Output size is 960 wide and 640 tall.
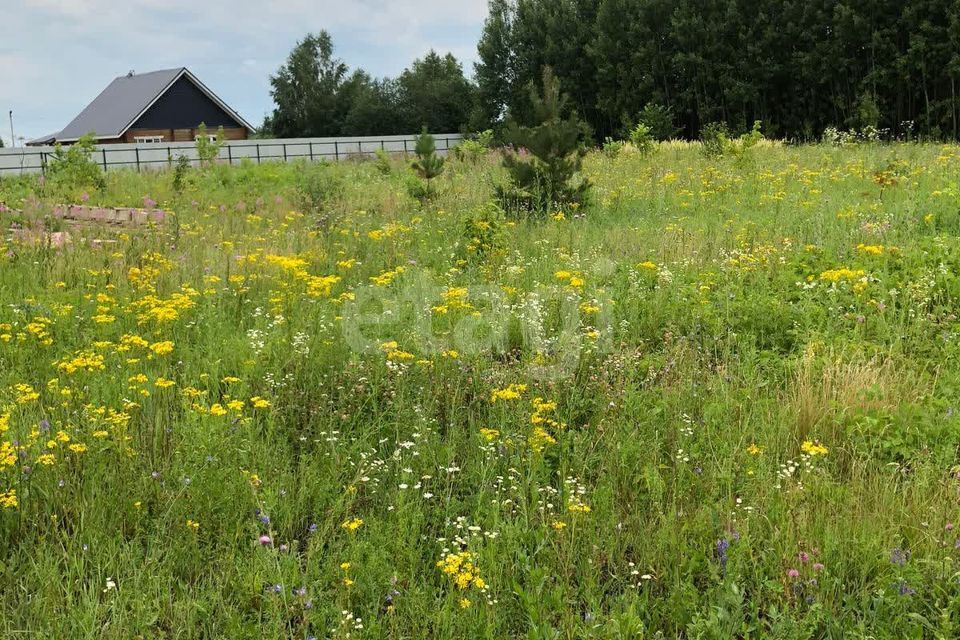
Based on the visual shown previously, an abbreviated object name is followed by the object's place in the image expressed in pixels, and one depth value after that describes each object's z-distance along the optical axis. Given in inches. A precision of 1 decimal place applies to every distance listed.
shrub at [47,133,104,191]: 583.2
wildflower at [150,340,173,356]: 144.5
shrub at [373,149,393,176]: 743.7
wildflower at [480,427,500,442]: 127.7
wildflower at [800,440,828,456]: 115.5
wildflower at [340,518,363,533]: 108.7
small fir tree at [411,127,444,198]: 492.1
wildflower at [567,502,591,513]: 111.9
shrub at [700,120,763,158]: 563.8
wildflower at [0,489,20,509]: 110.4
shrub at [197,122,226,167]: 761.6
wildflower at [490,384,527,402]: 132.5
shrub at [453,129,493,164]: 851.1
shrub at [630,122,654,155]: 679.1
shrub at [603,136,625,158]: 731.4
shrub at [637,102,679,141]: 1143.6
